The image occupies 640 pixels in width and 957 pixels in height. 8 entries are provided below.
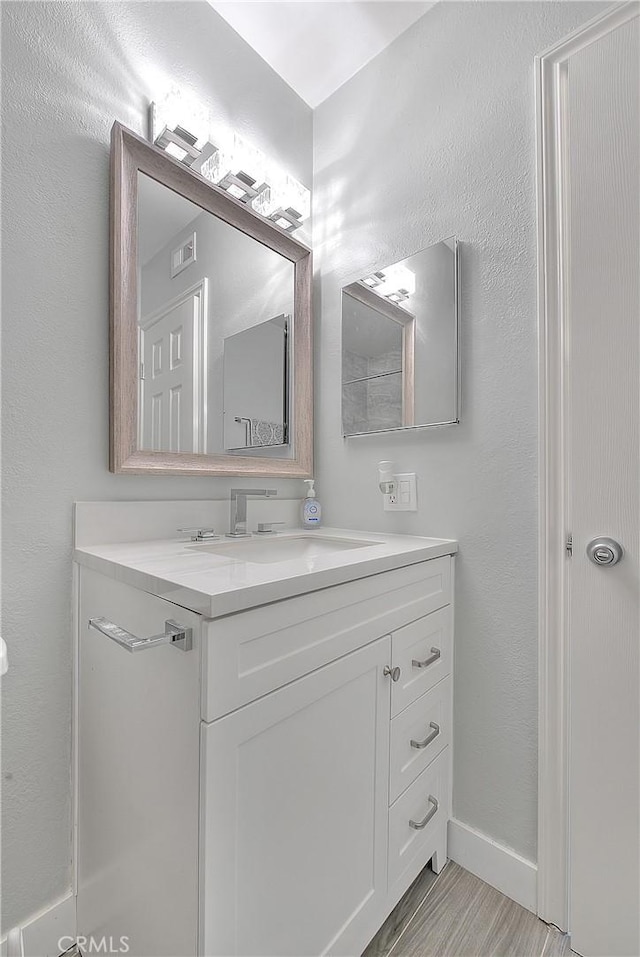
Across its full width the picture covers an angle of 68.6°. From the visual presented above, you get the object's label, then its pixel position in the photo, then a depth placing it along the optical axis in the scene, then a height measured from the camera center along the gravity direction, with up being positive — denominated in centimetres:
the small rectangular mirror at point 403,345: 133 +41
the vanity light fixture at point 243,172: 129 +94
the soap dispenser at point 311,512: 158 -11
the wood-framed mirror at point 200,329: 117 +45
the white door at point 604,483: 101 -1
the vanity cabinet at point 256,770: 70 -52
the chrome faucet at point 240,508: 138 -9
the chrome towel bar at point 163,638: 69 -24
